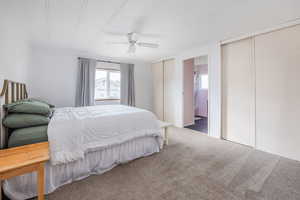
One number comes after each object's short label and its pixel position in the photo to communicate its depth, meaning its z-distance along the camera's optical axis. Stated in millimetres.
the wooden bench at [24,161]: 1076
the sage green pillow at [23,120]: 1551
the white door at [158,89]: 4946
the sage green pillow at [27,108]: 1664
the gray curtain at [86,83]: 3965
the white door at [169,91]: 4462
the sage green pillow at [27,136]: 1456
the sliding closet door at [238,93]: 2697
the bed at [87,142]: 1516
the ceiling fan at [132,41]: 2602
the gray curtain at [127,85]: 4777
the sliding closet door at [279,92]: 2174
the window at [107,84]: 4492
